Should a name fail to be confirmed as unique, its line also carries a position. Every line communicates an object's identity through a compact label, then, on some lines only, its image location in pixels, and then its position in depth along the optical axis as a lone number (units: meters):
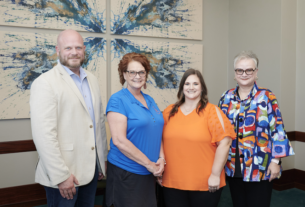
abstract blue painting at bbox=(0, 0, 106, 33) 2.83
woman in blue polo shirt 1.65
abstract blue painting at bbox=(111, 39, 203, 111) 3.50
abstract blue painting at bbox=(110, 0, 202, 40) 3.38
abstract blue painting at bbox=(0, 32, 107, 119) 2.84
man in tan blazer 1.50
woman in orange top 1.70
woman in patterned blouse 1.78
